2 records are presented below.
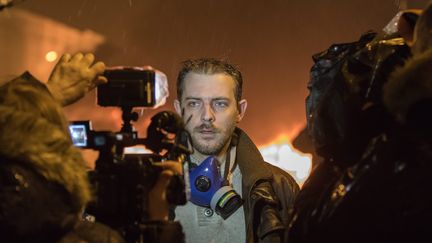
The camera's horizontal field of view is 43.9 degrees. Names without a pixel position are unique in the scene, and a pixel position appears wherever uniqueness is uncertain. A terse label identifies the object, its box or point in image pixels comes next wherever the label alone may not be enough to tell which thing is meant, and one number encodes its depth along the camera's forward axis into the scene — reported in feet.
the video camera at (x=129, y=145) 4.63
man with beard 6.93
